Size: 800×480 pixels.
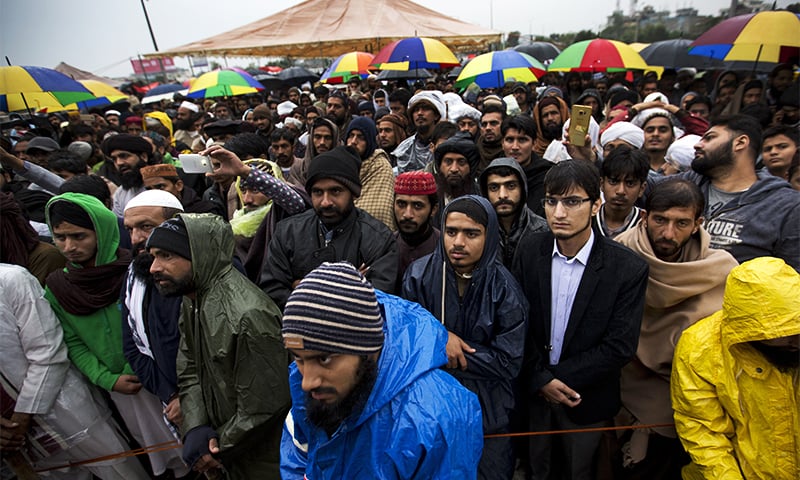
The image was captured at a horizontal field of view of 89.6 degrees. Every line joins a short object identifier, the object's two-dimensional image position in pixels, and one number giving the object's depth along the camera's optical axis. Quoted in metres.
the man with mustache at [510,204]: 2.90
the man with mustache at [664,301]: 2.27
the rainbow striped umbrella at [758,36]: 5.13
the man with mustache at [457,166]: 3.73
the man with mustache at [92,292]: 2.51
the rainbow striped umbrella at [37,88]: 5.77
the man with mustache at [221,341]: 2.07
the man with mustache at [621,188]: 2.96
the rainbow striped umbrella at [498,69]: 8.39
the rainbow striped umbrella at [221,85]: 10.09
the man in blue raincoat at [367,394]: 1.35
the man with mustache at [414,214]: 3.01
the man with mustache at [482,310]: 2.15
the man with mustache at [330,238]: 2.74
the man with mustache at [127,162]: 4.25
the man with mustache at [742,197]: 2.63
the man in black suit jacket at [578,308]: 2.22
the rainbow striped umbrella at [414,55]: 8.66
